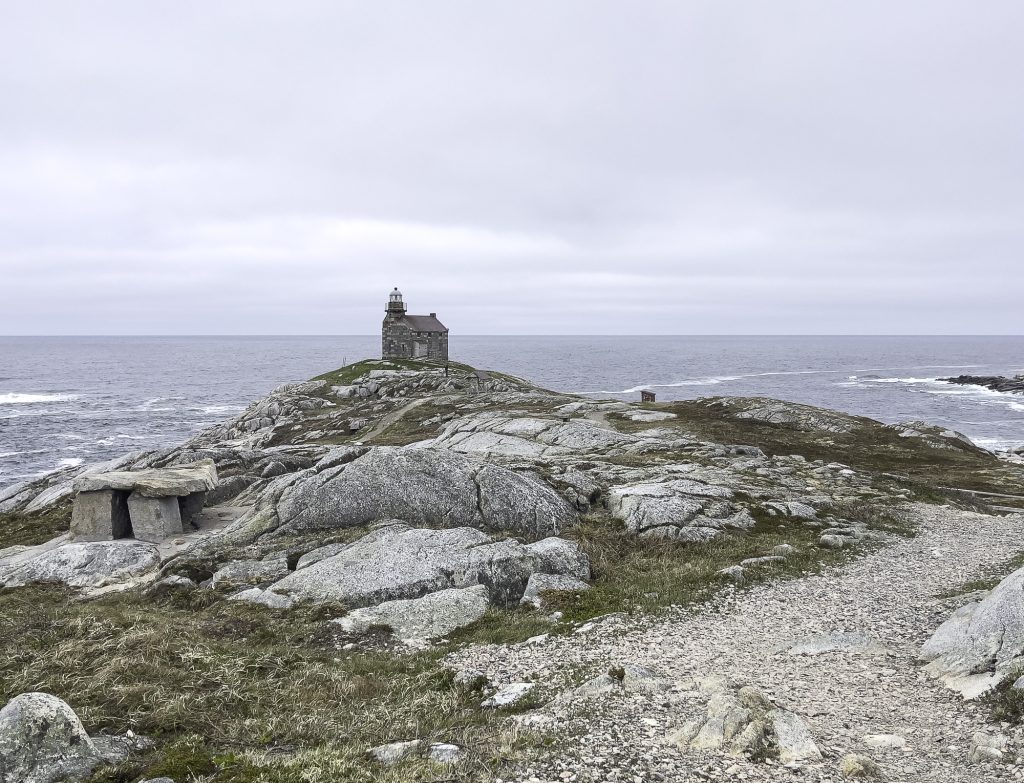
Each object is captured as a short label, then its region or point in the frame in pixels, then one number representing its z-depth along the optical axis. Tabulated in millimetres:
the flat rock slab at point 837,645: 13398
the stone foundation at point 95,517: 24203
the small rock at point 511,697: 11381
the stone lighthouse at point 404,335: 106562
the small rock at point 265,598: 16969
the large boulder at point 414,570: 17672
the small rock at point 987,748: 8867
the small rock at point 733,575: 18016
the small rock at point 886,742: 9531
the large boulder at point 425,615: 15477
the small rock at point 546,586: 17266
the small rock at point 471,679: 12266
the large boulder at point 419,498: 23500
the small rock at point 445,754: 9172
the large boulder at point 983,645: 11062
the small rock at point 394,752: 9258
